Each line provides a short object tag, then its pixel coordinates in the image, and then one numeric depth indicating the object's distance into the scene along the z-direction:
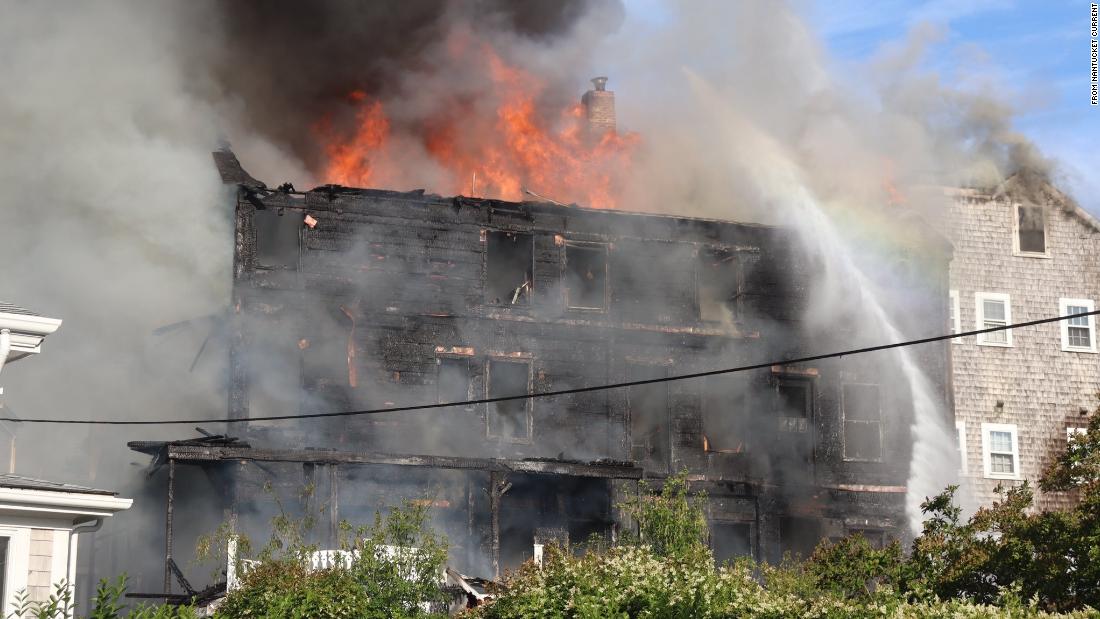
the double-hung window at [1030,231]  41.81
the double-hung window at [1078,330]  41.50
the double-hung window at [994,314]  40.84
